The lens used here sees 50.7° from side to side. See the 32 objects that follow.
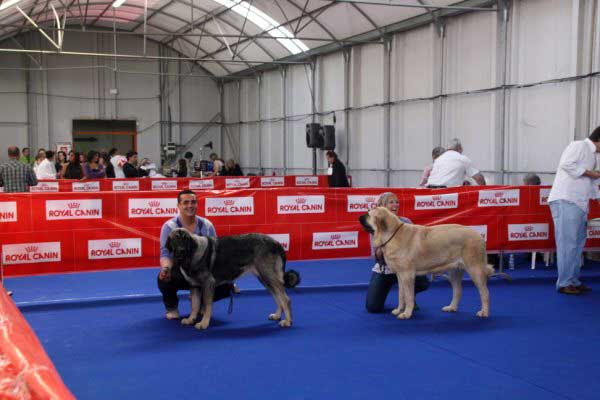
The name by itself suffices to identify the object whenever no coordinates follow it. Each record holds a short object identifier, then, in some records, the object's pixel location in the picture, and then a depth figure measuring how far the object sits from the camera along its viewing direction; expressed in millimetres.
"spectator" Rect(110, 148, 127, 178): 15562
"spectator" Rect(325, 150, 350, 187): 13938
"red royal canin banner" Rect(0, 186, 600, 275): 6414
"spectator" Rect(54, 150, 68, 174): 17166
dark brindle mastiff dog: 5043
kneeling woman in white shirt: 5863
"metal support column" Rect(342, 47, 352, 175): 18766
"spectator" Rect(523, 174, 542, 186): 9391
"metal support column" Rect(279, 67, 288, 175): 23094
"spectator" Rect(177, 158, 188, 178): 18641
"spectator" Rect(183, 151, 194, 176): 24062
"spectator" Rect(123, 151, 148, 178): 15194
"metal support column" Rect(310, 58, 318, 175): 20766
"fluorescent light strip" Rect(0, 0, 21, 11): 15500
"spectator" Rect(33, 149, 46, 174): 14189
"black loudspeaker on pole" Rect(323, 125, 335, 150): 18766
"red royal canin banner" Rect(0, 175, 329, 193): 13086
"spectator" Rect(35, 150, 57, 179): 13320
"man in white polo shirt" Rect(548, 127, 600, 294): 6656
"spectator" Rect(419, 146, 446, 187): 10133
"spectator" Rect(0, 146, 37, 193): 8859
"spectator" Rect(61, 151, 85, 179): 13797
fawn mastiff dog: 5527
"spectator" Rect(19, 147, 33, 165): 18984
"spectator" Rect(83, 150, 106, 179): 13836
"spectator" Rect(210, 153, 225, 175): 19938
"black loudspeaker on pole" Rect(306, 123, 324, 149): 19078
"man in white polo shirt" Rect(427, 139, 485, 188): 8656
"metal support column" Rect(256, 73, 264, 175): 25094
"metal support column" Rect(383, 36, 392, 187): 16953
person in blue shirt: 5320
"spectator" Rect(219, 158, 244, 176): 21217
